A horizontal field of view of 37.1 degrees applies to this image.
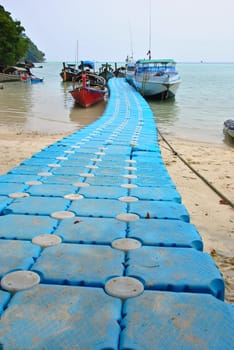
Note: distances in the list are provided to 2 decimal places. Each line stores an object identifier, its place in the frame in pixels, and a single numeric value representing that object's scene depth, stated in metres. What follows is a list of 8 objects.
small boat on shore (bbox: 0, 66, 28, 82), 41.69
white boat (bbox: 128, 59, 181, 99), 23.03
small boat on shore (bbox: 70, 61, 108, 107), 18.48
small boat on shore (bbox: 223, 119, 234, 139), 11.37
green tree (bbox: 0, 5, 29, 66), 49.09
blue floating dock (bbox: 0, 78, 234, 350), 1.53
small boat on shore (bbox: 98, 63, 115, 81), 41.31
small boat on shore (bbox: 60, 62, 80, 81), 43.25
